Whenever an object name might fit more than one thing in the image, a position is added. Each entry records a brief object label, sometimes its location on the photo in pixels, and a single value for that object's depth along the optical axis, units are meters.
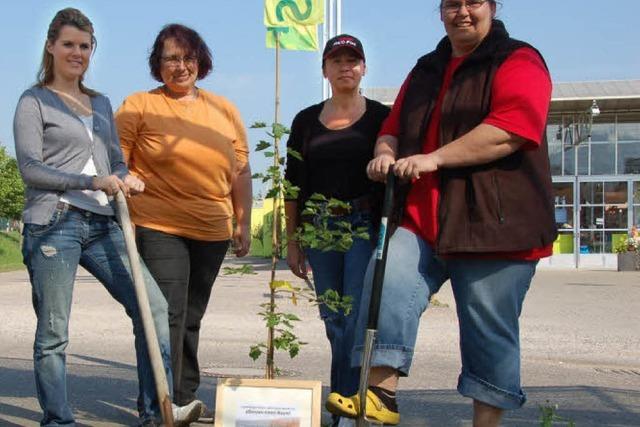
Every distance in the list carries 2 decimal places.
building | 33.34
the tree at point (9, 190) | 50.32
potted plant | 28.67
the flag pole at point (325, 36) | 19.63
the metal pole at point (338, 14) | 21.55
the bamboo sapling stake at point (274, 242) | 4.49
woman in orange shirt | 5.13
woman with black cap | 4.84
